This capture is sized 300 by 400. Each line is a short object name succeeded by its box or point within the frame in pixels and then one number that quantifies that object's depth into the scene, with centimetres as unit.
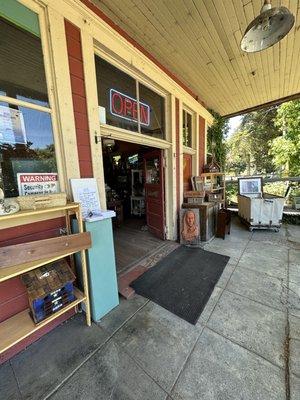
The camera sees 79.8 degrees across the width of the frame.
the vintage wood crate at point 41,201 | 142
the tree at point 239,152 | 1503
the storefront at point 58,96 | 154
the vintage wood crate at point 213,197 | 427
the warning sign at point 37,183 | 159
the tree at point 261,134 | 1280
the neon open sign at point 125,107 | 250
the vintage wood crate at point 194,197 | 391
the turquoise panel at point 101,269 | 185
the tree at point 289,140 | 763
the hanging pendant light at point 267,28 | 154
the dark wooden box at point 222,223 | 395
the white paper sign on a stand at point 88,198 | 188
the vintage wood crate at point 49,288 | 151
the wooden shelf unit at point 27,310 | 134
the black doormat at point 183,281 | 206
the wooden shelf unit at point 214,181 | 464
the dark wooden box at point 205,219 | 366
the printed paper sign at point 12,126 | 148
